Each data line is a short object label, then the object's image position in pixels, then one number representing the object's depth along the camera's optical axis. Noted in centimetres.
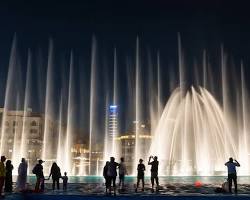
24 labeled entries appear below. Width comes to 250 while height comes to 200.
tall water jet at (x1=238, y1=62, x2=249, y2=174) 4797
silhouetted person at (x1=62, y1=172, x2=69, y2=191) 1986
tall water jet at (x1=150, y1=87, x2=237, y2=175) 4759
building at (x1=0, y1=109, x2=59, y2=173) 9831
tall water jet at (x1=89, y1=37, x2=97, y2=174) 5153
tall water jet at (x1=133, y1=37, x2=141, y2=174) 5178
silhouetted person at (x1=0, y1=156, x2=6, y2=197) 1475
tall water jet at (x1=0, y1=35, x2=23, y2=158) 9744
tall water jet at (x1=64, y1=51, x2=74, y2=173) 5475
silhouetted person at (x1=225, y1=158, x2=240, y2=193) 1639
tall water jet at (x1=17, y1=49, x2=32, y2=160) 9325
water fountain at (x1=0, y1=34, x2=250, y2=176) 4756
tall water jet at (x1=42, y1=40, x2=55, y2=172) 9912
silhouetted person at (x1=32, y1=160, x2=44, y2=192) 1745
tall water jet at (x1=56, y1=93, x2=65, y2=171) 5983
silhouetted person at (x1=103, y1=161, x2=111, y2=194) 1644
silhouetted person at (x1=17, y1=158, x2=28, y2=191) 1716
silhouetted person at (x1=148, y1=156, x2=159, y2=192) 1789
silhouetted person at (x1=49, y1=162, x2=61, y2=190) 1917
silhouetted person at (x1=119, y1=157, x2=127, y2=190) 1795
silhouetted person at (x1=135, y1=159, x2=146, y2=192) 1805
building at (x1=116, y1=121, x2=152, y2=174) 10019
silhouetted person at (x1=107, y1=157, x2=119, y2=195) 1655
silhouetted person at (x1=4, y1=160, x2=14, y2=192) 1705
